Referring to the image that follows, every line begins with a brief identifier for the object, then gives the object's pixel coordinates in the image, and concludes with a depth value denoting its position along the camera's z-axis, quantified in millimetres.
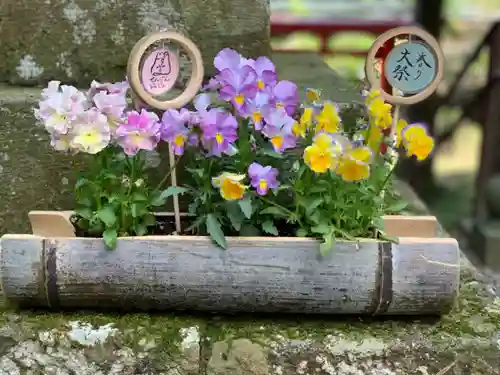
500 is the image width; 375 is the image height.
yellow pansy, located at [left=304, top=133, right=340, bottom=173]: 1353
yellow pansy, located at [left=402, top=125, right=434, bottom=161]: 1396
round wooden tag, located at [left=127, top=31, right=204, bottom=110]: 1357
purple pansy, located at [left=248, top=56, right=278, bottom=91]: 1392
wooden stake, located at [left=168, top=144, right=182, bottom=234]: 1407
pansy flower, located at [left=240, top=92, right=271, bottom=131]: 1384
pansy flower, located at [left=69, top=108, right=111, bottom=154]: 1360
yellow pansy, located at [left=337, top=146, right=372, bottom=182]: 1356
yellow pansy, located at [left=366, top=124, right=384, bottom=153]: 1419
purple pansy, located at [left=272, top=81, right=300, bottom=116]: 1405
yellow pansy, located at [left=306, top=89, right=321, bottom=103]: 1437
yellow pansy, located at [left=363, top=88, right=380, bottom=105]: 1410
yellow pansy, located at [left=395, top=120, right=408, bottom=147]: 1416
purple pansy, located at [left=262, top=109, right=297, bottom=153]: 1385
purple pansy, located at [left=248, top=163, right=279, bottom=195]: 1374
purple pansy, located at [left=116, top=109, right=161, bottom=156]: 1368
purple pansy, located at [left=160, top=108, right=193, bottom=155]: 1376
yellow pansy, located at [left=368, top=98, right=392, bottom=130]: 1403
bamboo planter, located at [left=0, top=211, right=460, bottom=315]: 1375
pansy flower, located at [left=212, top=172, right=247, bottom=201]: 1360
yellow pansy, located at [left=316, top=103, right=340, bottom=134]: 1398
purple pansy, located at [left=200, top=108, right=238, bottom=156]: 1371
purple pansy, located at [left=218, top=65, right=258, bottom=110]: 1378
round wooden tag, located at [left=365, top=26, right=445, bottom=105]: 1410
